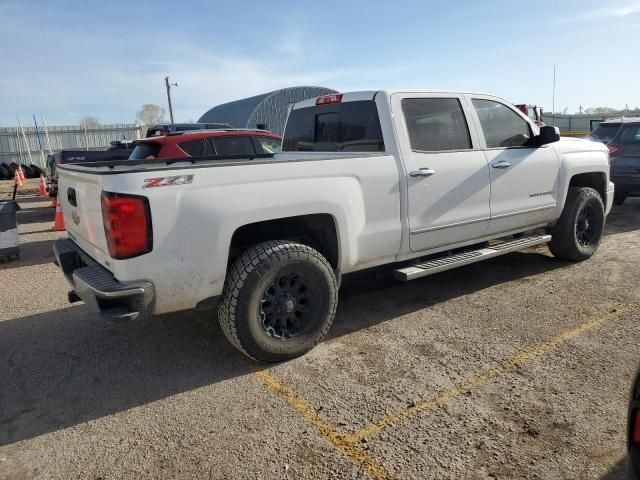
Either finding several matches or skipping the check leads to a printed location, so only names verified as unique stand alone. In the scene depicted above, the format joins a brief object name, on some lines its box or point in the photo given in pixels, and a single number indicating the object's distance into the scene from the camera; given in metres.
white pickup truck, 2.93
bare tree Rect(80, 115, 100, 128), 30.77
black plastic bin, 6.53
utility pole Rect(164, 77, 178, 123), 41.14
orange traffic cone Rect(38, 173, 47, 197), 14.91
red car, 7.71
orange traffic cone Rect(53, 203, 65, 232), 8.65
